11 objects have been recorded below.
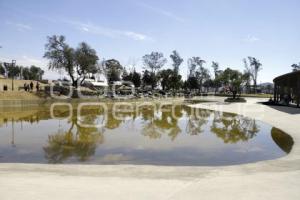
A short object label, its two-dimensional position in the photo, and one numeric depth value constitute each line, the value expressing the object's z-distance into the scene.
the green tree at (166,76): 52.78
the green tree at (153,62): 53.98
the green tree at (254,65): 63.95
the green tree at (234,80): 38.66
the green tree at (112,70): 53.00
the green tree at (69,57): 33.18
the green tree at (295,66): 71.80
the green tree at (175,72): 52.96
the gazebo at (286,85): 22.11
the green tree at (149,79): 53.04
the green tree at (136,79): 53.18
